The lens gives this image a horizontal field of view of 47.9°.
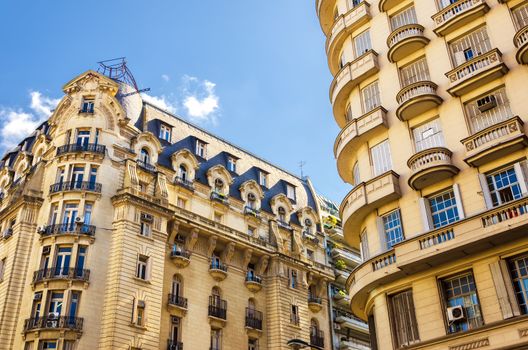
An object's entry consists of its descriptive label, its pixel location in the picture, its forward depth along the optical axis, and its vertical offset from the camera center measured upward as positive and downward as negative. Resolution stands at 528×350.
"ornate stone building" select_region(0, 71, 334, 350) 39.44 +18.87
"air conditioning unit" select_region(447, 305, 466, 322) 20.89 +6.01
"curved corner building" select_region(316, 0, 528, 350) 20.75 +11.76
